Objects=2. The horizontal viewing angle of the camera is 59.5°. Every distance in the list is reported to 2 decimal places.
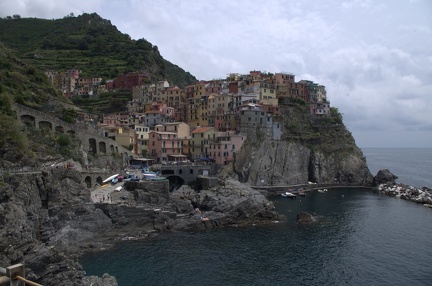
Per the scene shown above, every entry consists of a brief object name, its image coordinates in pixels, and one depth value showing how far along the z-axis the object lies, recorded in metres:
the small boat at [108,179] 53.84
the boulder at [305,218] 52.25
